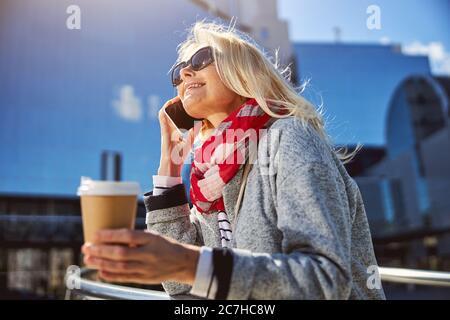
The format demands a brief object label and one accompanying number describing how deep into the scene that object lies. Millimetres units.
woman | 792
